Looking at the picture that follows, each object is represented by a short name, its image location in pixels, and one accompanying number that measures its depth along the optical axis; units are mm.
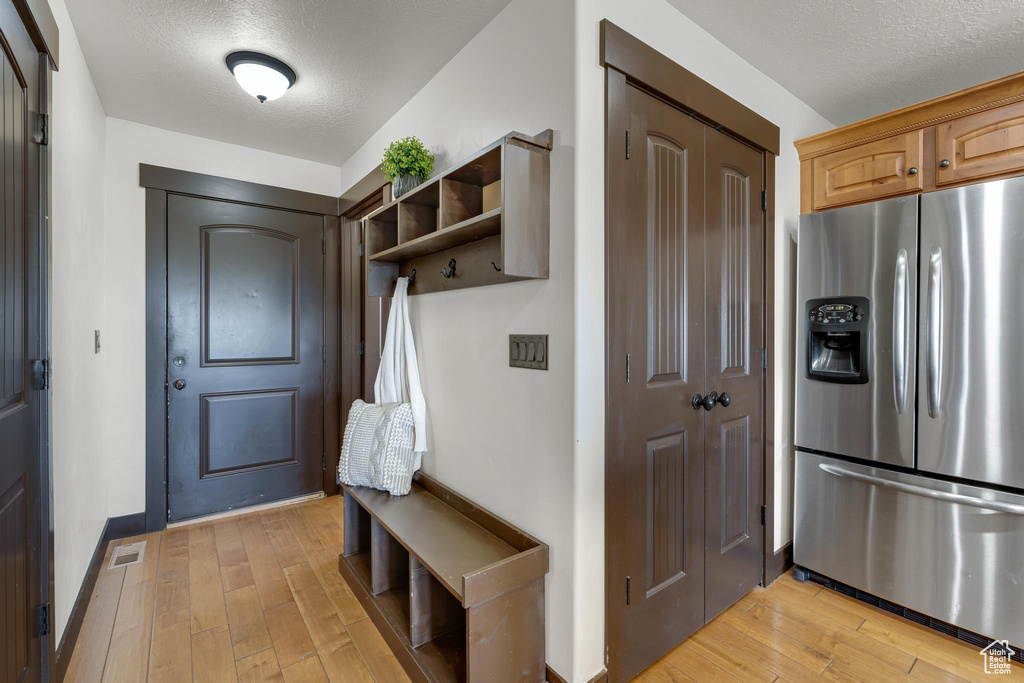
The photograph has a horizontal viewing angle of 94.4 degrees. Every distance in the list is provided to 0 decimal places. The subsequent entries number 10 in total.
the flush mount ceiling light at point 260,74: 2084
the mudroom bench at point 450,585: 1432
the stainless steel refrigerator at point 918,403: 1754
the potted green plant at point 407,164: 2039
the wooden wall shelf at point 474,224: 1483
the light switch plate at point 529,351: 1588
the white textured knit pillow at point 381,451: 2127
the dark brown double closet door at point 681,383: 1627
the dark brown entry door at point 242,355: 2990
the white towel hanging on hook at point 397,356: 2332
